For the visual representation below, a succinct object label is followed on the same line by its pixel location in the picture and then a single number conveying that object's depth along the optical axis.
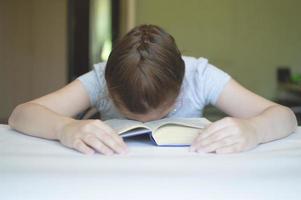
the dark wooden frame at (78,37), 5.31
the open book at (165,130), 1.25
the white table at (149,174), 0.98
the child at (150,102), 1.20
